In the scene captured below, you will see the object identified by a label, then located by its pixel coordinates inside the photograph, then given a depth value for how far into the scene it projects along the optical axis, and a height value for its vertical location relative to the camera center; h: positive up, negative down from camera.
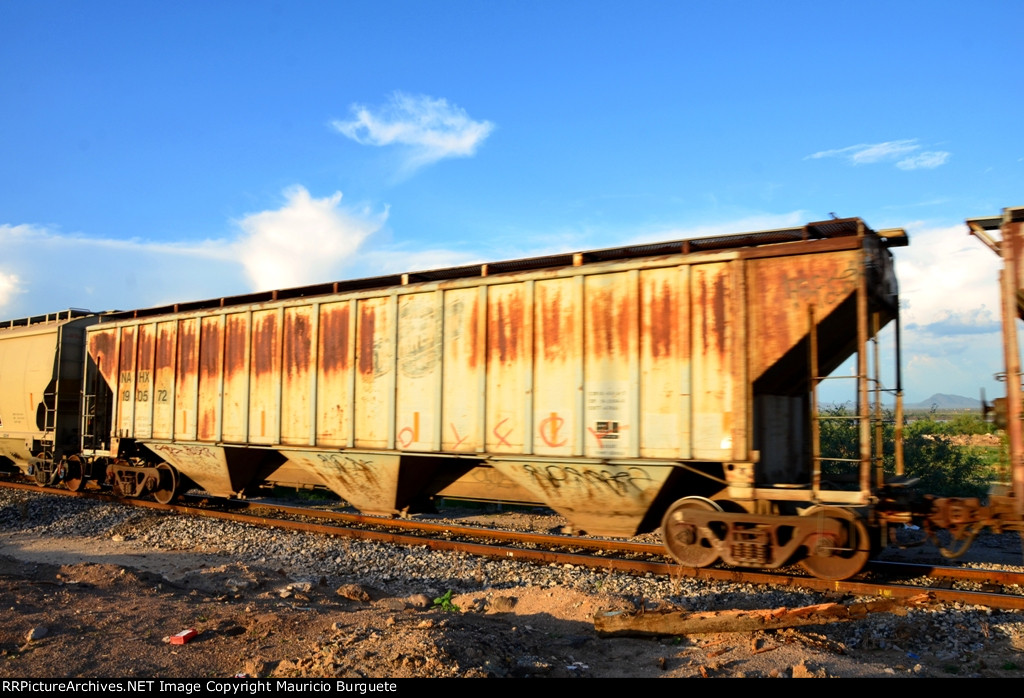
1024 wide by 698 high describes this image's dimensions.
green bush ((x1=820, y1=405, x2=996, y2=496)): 14.16 -1.29
